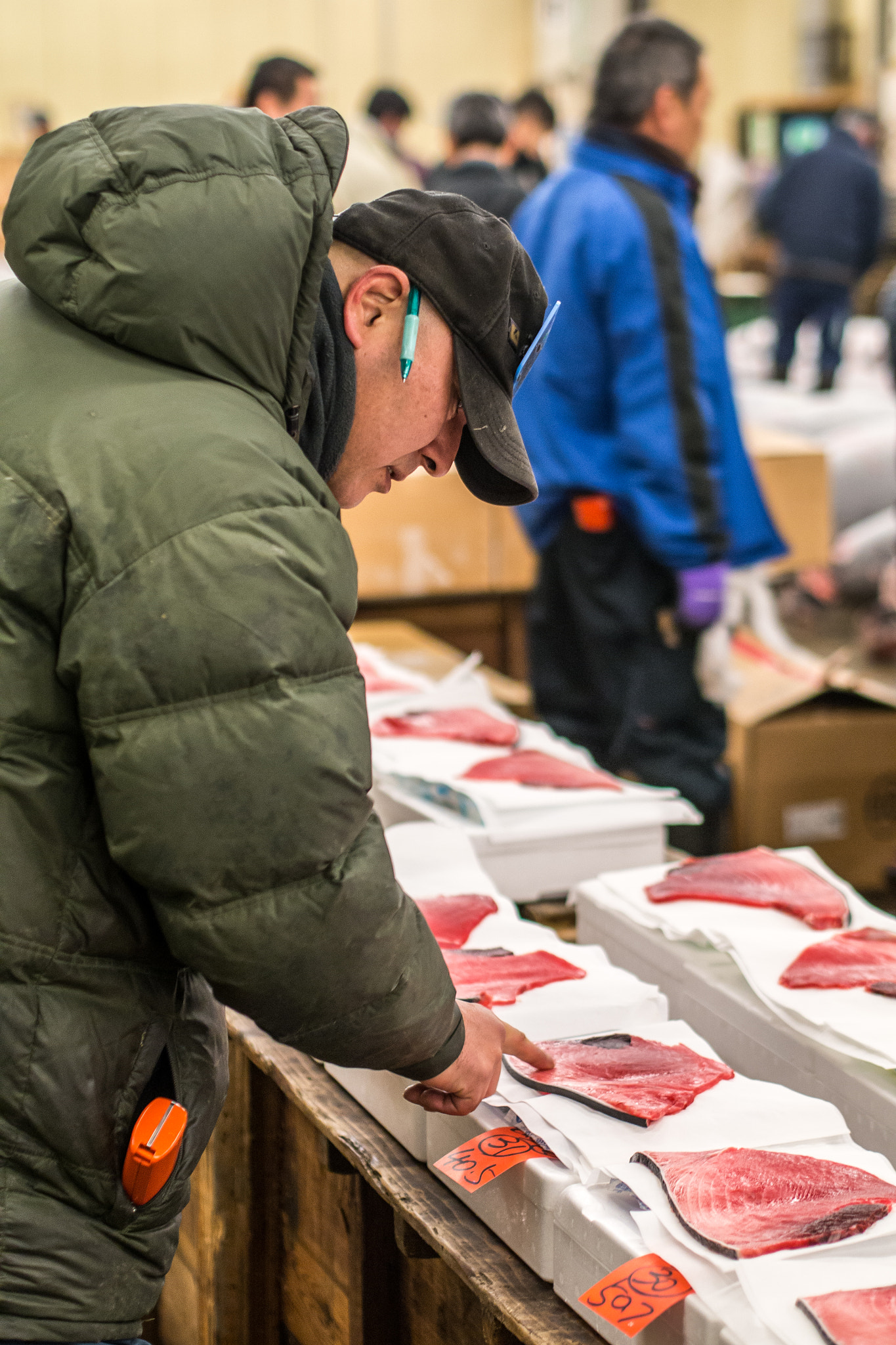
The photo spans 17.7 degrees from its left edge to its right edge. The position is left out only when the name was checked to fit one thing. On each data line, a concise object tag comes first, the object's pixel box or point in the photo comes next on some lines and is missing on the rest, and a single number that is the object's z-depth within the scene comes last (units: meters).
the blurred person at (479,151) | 5.90
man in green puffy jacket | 1.94
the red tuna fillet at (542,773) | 2.90
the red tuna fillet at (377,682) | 3.44
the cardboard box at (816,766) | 4.67
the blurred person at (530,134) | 9.26
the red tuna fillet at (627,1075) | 2.20
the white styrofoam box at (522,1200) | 2.13
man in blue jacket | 3.96
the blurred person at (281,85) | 5.94
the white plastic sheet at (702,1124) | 2.15
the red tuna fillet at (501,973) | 2.43
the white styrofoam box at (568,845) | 2.81
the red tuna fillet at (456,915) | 2.55
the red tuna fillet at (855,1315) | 1.93
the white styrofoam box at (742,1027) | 2.27
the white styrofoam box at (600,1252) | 2.00
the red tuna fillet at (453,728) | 3.10
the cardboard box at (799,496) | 5.23
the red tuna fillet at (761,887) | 2.58
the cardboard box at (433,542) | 5.46
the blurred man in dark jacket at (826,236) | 10.50
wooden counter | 2.19
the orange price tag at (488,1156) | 2.15
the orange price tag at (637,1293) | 1.98
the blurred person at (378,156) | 5.31
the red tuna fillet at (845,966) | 2.41
